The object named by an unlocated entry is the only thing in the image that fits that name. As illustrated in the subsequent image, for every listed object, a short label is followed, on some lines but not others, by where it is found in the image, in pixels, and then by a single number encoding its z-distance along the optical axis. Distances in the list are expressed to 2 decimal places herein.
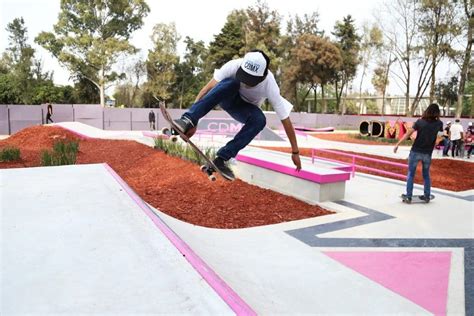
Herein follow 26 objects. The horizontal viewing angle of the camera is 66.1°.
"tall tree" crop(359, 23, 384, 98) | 37.48
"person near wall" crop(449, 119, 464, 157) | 13.98
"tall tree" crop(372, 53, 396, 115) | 36.26
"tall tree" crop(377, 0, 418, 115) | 29.48
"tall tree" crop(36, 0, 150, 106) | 31.70
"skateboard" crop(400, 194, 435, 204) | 6.50
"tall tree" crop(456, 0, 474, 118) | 25.82
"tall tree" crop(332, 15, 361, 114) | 42.41
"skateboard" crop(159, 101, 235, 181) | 3.84
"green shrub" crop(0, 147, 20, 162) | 9.35
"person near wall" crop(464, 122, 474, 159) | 14.48
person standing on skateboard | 6.17
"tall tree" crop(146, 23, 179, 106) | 40.22
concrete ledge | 6.37
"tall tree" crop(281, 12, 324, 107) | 44.94
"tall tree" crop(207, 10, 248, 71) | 41.03
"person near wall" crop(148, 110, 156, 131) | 26.07
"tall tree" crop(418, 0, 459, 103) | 26.45
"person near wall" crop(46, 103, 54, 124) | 24.05
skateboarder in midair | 3.48
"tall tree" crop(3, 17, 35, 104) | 39.53
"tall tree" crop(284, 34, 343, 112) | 39.09
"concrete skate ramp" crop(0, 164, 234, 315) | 2.18
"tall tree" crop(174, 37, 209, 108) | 47.34
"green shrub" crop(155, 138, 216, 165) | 8.96
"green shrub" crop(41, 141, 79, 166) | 8.34
